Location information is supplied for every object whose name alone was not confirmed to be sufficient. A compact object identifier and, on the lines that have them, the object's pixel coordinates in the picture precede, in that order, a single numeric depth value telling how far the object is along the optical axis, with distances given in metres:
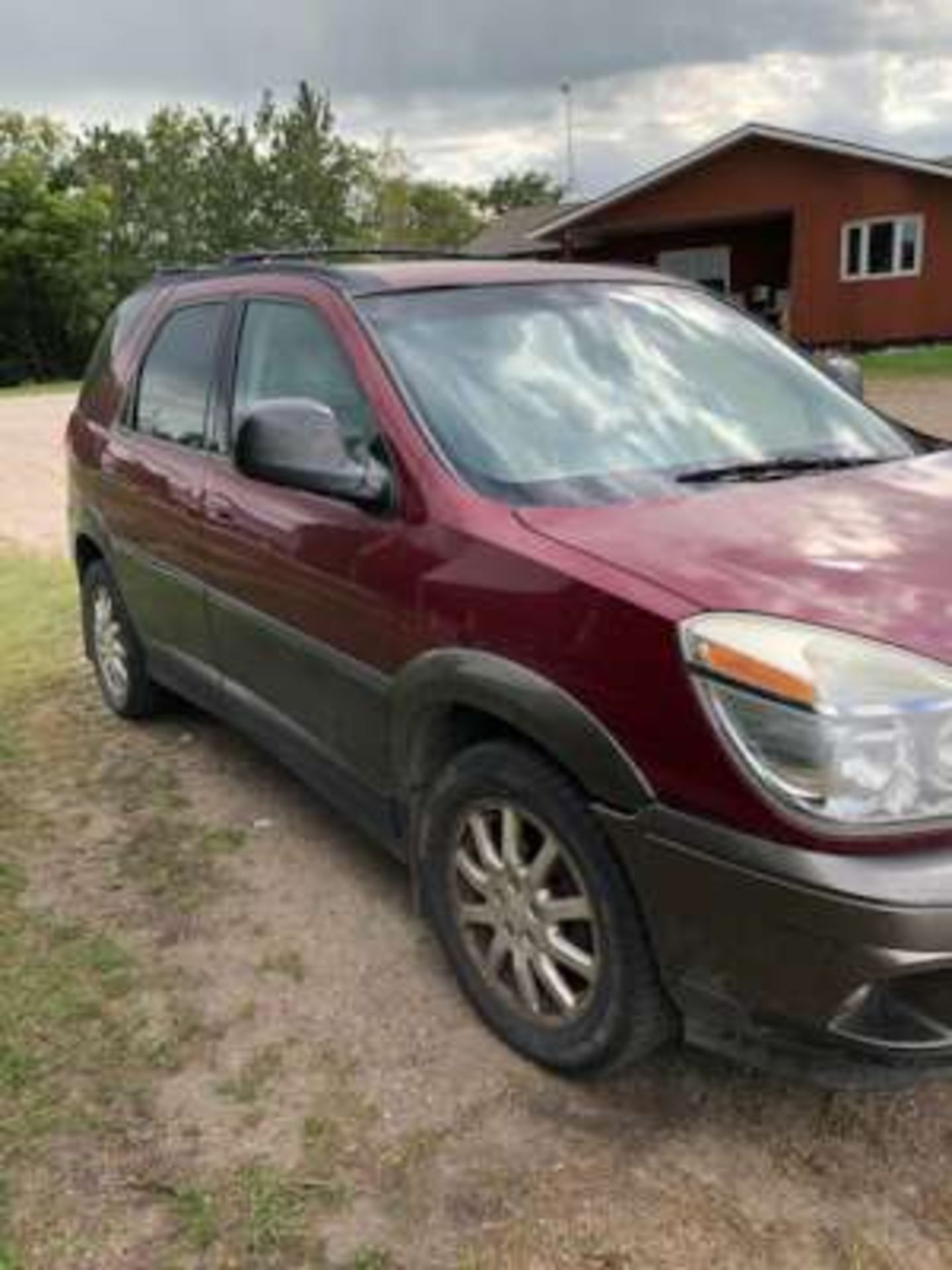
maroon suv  2.37
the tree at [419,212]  63.12
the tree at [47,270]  42.69
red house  26.50
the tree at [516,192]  85.81
